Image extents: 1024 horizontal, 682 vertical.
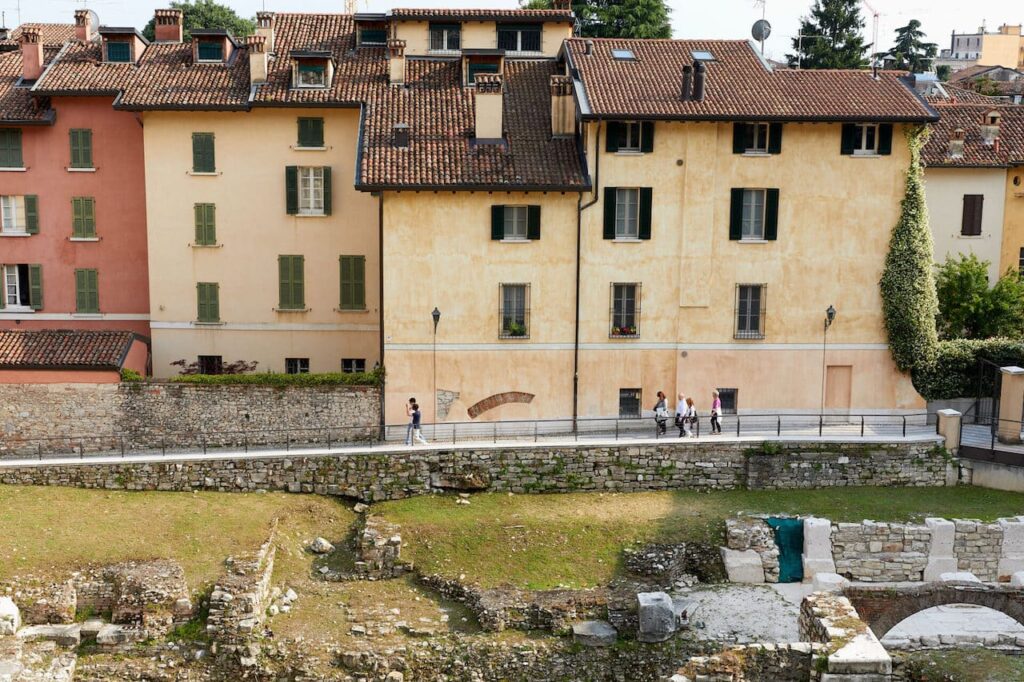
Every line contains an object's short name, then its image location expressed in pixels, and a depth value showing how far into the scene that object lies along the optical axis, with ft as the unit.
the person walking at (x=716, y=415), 114.73
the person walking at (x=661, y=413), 113.39
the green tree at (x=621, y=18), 199.21
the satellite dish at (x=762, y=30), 135.33
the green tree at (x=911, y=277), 117.50
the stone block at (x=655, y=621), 84.07
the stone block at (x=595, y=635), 83.71
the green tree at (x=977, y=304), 129.18
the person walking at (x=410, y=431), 111.86
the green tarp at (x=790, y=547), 96.58
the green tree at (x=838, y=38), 220.23
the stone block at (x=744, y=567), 95.55
